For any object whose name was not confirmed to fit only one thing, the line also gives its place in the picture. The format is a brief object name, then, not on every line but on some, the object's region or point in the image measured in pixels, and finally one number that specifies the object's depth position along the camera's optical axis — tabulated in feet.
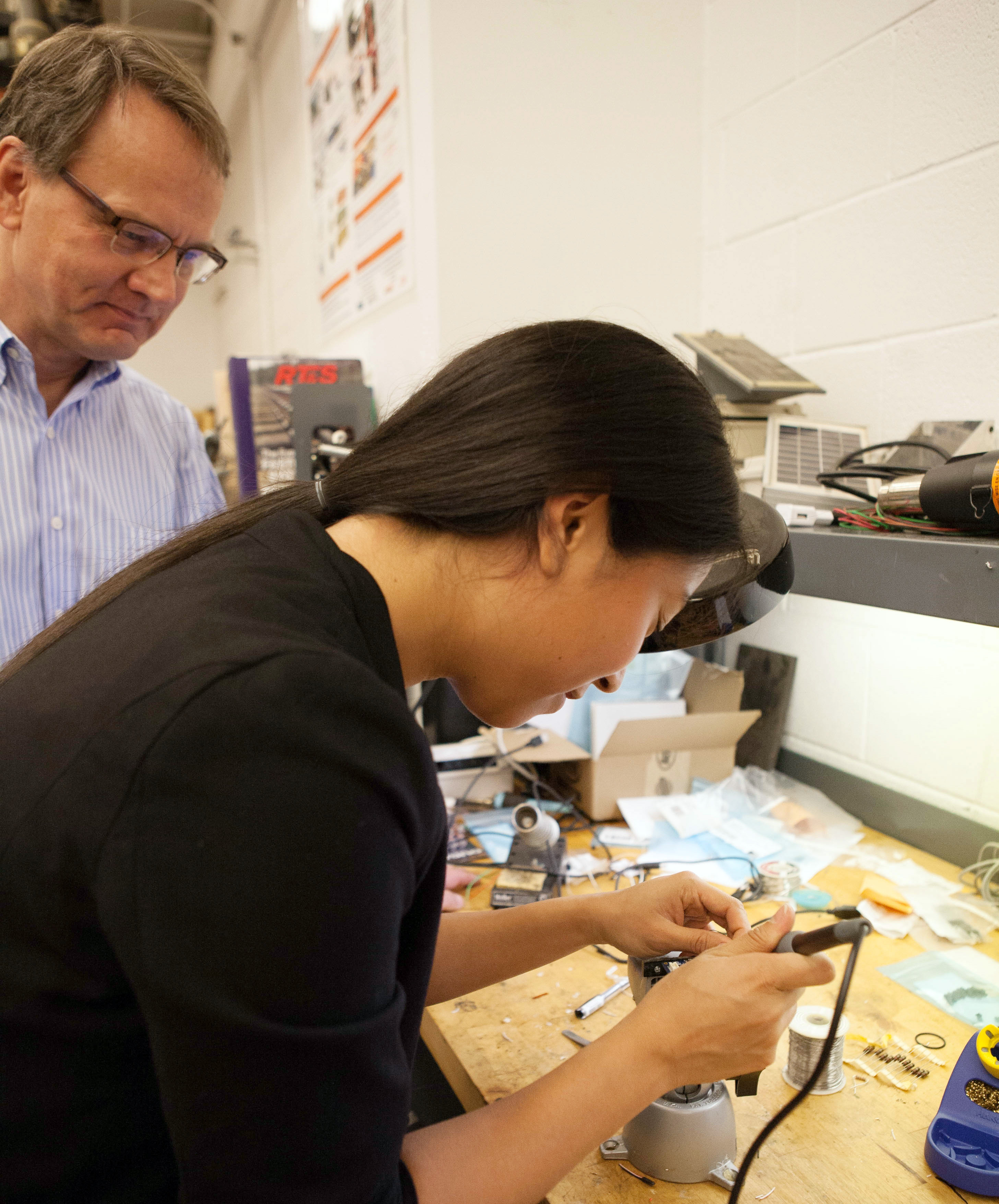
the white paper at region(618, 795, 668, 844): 4.58
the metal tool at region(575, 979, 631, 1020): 3.11
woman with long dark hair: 1.53
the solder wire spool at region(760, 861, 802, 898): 3.89
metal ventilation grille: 4.11
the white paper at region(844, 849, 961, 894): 3.94
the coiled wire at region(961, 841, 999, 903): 3.81
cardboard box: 4.81
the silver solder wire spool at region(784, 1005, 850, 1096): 2.71
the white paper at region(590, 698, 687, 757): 4.82
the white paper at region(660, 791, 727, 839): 4.56
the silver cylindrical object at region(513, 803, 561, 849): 4.27
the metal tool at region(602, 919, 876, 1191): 2.38
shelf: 2.59
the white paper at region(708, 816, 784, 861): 4.30
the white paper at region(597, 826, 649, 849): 4.49
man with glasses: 3.64
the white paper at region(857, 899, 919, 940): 3.60
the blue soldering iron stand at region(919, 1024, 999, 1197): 2.27
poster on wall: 5.97
